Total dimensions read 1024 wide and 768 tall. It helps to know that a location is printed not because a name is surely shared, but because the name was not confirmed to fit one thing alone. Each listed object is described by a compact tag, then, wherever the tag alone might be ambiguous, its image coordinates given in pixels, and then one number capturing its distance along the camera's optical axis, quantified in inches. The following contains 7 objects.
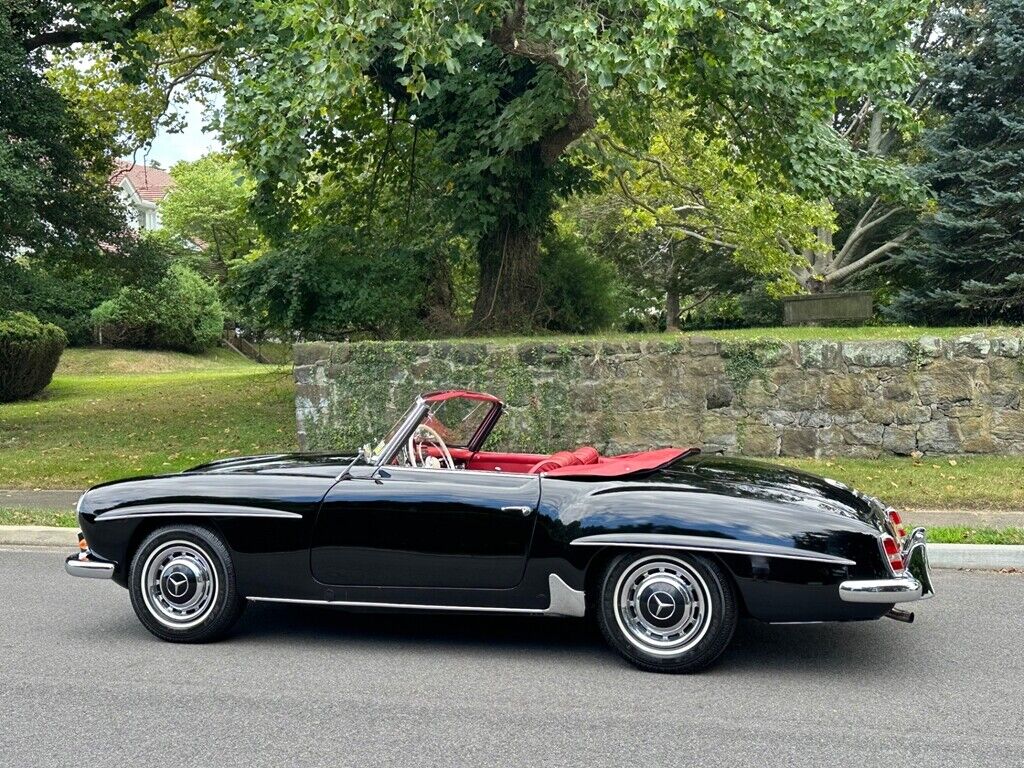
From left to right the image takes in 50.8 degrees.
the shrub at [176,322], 1462.8
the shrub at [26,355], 866.1
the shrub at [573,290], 660.7
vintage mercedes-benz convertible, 200.4
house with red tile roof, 2507.6
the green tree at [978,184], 780.6
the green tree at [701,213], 743.1
